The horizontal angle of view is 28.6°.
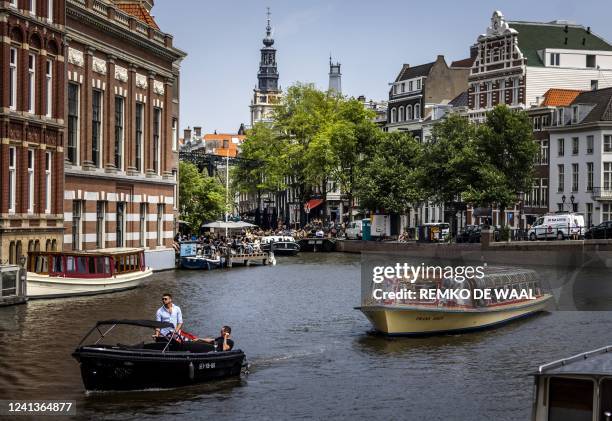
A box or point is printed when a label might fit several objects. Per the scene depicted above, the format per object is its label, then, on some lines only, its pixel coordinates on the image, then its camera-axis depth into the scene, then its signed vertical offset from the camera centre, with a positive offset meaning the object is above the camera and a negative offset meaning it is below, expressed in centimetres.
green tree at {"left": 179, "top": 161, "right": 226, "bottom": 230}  13300 +260
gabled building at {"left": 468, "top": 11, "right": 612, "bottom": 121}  12694 +1755
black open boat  3256 -399
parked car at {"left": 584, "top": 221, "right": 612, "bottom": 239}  9512 -50
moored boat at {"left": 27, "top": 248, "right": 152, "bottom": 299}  5656 -260
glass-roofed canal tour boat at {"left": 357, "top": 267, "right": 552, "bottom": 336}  4625 -331
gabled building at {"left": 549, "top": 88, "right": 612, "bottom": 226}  11094 +645
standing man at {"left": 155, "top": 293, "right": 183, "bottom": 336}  3566 -276
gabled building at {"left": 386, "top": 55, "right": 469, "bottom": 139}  15588 +1757
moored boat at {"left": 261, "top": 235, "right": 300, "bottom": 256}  11456 -221
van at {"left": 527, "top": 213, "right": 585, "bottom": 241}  9794 -29
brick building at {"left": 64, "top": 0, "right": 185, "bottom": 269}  6981 +576
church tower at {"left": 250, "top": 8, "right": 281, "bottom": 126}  14494 +1476
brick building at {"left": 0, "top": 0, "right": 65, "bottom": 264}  5756 +470
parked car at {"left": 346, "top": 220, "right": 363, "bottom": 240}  12850 -90
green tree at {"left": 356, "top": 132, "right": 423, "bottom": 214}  12550 +484
